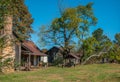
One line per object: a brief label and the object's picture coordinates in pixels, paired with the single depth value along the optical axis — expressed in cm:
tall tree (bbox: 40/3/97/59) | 3233
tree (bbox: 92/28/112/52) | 3377
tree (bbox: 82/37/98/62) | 3330
